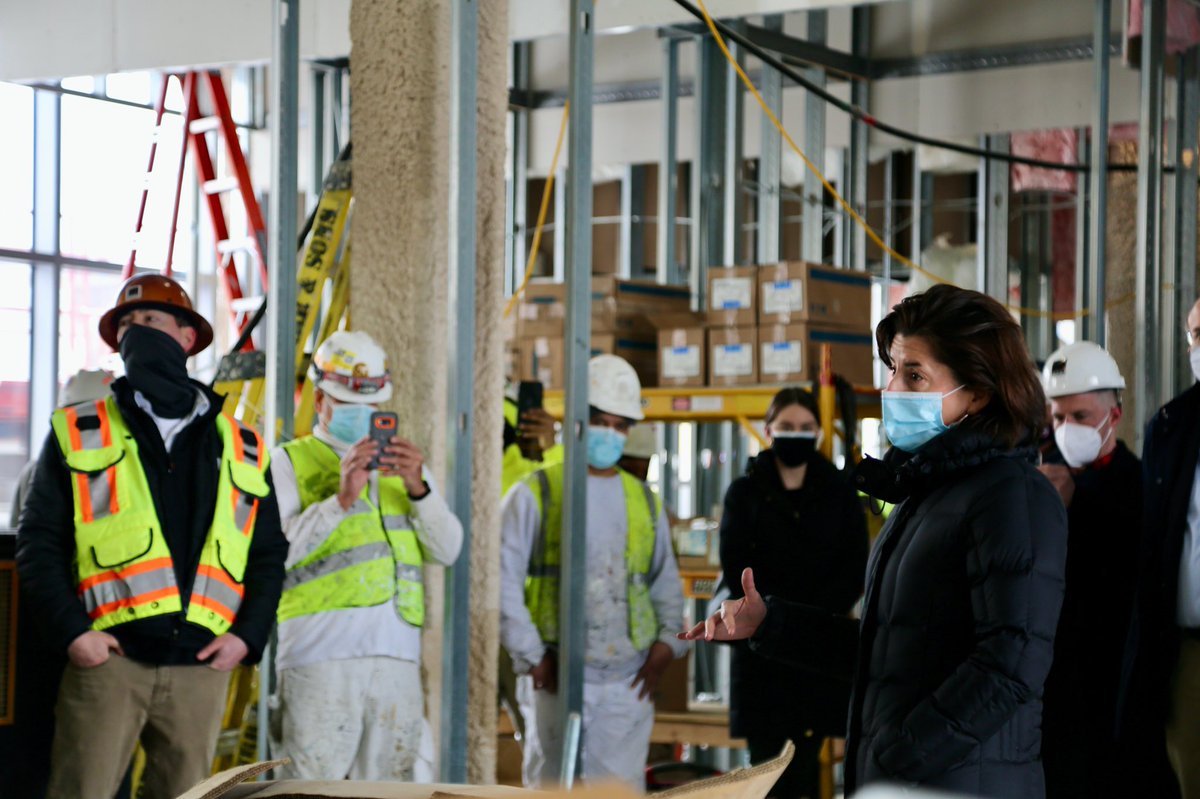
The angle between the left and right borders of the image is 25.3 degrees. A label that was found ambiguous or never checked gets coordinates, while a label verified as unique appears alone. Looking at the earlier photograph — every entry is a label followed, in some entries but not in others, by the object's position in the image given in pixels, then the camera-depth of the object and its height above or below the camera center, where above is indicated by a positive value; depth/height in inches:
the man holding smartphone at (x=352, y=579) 330.5 -19.5
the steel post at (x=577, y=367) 397.5 +9.3
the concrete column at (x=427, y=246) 377.7 +26.0
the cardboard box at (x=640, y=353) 570.0 +16.2
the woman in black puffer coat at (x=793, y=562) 405.4 -20.3
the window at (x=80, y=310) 996.2 +41.8
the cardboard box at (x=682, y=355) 549.9 +15.3
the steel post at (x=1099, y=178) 542.6 +52.7
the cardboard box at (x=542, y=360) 585.7 +14.8
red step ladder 637.7 +62.5
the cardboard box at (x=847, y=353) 530.6 +15.7
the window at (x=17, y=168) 955.5 +91.3
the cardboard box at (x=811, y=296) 531.5 +27.2
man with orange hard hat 285.0 -15.7
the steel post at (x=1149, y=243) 538.0 +38.6
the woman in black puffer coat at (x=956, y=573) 180.3 -9.8
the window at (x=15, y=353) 966.9 +24.8
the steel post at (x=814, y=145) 811.8 +86.9
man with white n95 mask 292.8 -18.8
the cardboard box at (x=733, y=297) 542.8 +27.2
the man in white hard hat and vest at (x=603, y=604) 409.7 -27.7
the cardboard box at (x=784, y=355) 526.6 +14.9
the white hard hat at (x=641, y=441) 549.3 -2.7
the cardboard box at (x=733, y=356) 540.1 +14.9
